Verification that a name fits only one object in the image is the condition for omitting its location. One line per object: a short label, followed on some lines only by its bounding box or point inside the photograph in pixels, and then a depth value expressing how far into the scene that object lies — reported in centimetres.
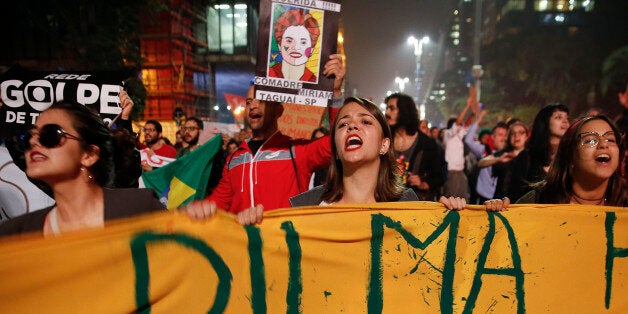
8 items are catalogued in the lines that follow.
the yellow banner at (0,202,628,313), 186
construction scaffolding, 3048
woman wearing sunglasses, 185
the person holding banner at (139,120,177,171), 525
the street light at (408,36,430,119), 3994
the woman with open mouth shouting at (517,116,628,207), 233
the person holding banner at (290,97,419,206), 239
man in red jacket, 285
